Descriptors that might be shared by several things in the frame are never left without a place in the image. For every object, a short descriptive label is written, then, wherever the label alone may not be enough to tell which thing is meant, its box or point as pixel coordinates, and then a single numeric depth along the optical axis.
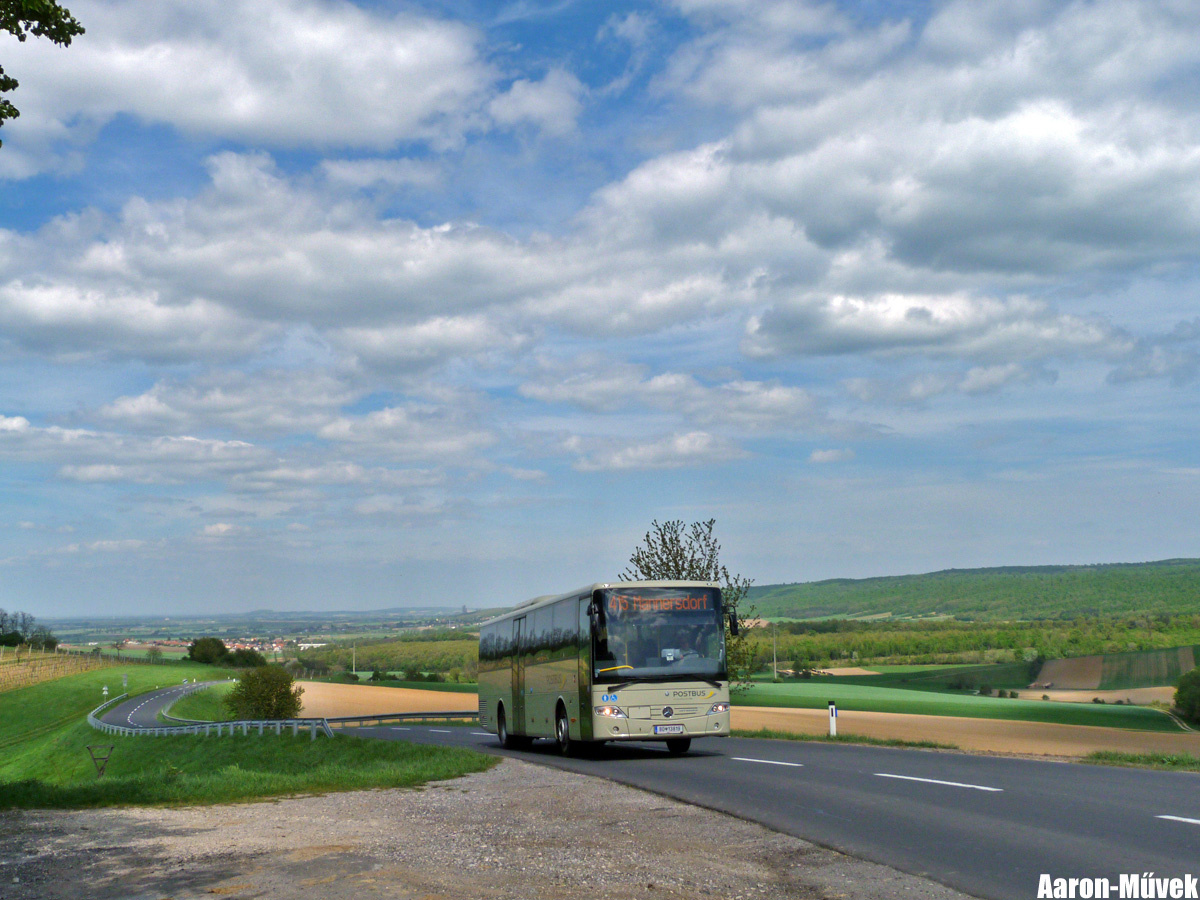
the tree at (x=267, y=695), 54.09
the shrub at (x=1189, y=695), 68.81
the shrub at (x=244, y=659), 135.93
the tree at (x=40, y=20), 10.56
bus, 20.61
